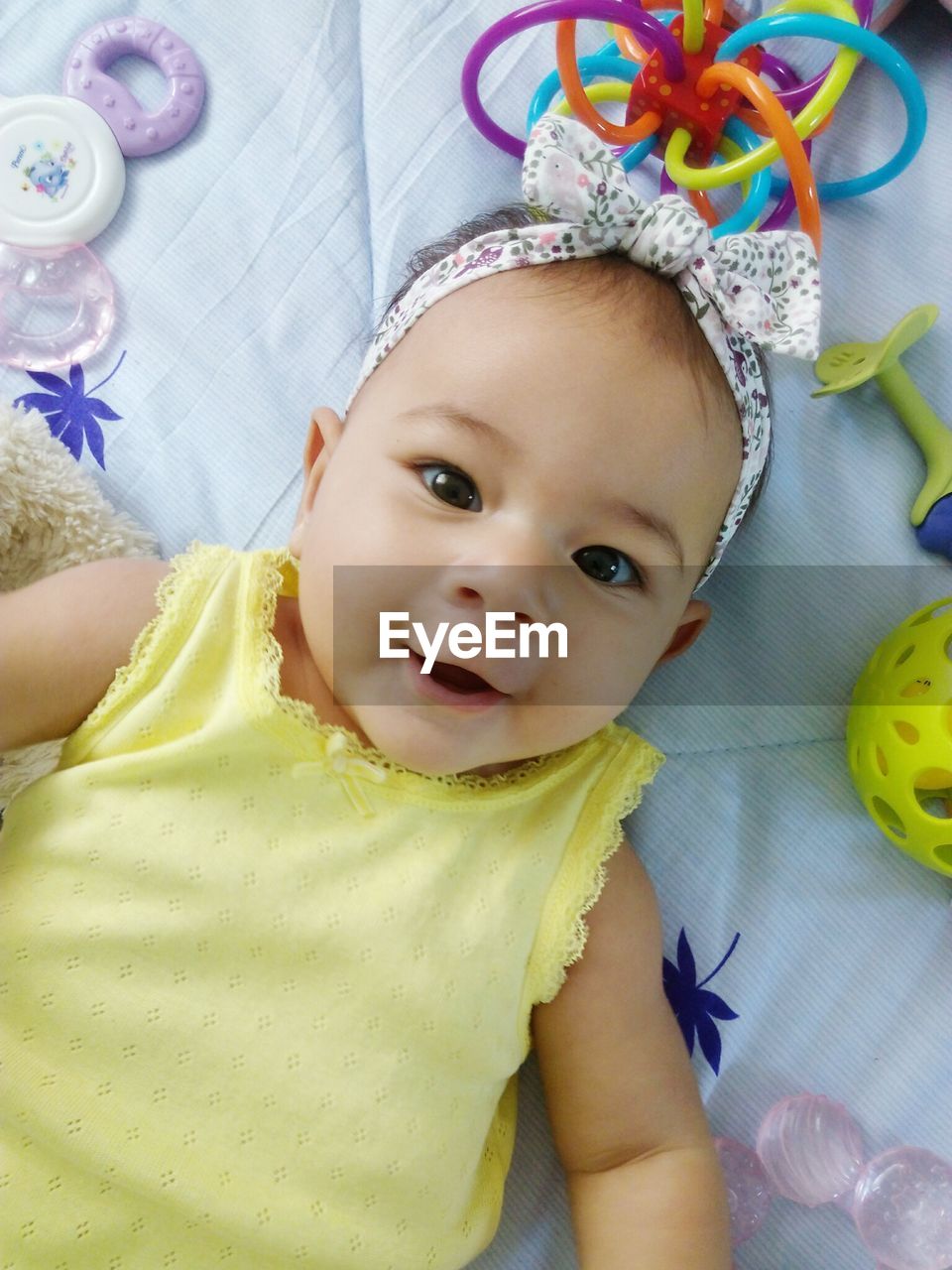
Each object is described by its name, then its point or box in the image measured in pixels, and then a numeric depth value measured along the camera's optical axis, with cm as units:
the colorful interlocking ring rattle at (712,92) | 32
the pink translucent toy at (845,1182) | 31
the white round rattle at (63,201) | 35
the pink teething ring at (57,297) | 35
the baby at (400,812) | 25
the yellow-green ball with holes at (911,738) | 30
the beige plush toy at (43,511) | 31
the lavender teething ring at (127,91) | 37
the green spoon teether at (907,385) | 34
